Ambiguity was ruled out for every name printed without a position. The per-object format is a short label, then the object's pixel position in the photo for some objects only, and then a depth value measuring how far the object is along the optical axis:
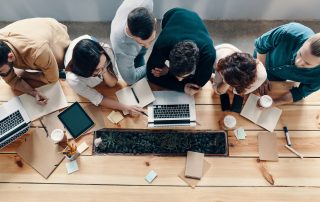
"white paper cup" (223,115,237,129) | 1.86
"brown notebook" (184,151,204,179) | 1.76
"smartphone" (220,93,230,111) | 1.91
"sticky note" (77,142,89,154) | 1.81
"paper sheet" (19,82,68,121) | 1.87
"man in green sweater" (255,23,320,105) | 1.70
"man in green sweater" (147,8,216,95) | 1.64
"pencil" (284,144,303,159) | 1.82
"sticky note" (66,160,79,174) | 1.77
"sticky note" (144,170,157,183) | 1.76
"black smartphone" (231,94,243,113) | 1.91
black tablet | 1.85
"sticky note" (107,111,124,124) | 1.88
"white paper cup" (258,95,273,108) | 1.88
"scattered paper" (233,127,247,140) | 1.86
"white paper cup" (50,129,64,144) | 1.76
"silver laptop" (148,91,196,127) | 1.88
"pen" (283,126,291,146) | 1.84
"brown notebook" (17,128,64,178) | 1.77
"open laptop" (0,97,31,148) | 1.78
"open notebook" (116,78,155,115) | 1.92
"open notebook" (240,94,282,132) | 1.89
